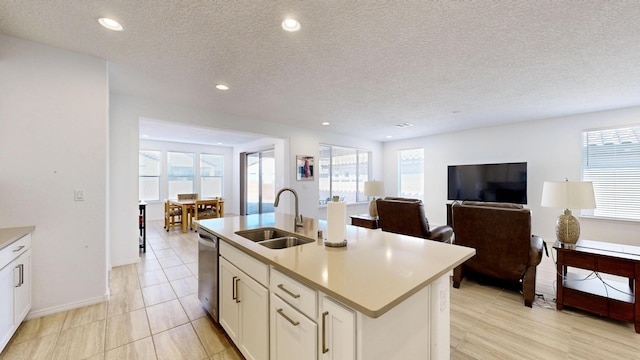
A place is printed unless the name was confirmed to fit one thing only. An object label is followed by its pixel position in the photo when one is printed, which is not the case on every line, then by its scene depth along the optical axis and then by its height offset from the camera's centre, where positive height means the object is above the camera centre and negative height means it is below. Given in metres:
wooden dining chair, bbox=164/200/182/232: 6.25 -0.91
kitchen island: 0.96 -0.44
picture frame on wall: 5.81 +0.28
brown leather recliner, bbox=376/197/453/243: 3.11 -0.53
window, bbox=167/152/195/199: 7.86 +0.19
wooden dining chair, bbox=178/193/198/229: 6.34 -0.57
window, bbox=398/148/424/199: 7.01 +0.18
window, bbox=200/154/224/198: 8.49 +0.13
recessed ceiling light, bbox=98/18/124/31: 1.92 +1.23
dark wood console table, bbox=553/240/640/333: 2.11 -1.04
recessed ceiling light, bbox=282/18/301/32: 1.91 +1.22
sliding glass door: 7.38 -0.07
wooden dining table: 6.05 -0.76
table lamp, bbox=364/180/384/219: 4.94 -0.18
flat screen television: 5.07 -0.07
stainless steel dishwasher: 2.10 -0.82
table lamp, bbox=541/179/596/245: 2.39 -0.22
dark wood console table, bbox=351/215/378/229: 4.11 -0.73
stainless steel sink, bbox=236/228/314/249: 1.90 -0.48
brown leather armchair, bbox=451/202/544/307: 2.47 -0.67
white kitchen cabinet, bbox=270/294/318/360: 1.12 -0.76
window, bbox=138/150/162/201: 7.37 +0.12
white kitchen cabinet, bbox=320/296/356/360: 0.95 -0.61
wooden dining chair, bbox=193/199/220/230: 6.16 -0.78
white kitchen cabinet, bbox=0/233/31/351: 1.71 -0.82
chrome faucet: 2.21 -0.39
